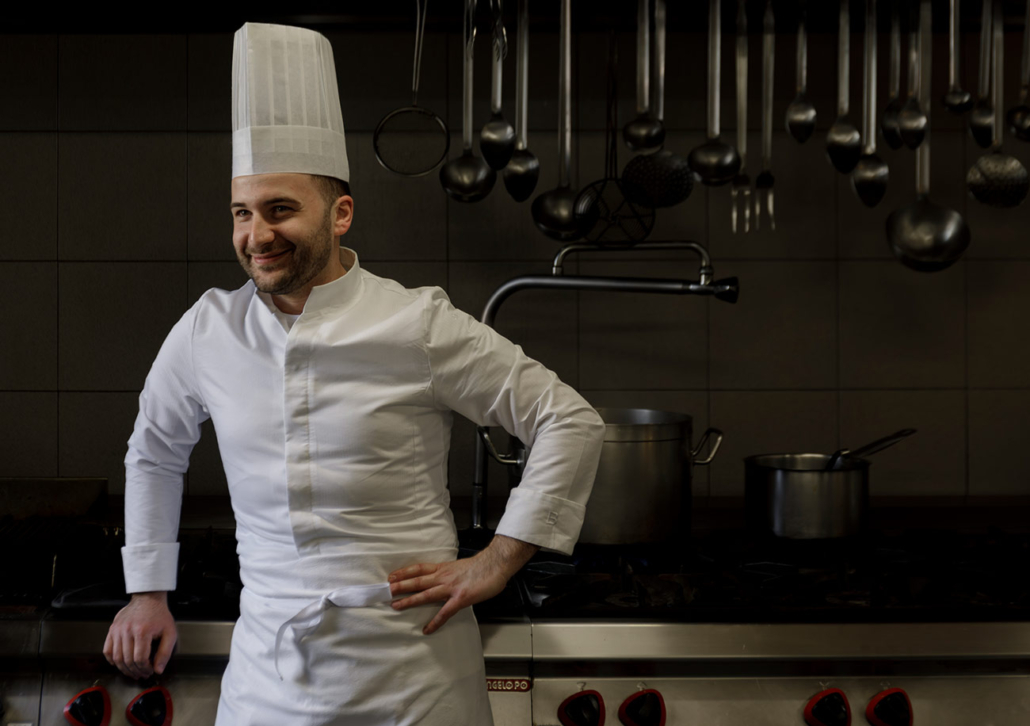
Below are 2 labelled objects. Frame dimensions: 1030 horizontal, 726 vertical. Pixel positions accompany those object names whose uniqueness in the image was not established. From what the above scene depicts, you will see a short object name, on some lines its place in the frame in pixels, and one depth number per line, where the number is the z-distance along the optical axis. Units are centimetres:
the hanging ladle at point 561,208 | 155
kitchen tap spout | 155
